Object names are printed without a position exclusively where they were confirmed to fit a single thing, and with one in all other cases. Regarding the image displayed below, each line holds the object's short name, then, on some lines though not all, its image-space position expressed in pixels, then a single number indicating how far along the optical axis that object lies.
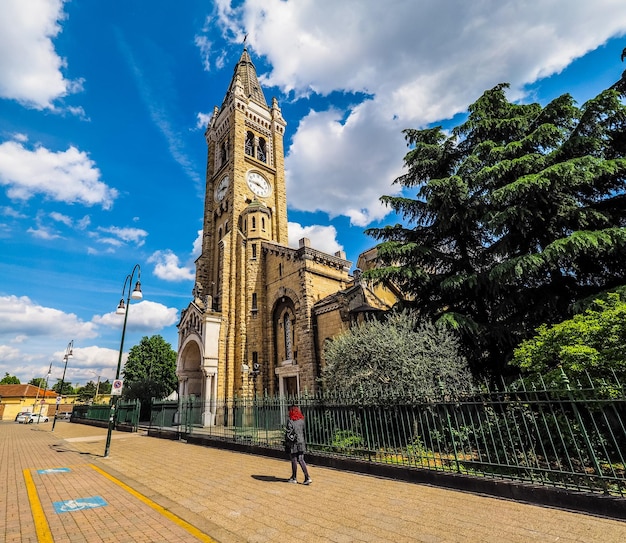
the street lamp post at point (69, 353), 30.69
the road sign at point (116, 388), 12.77
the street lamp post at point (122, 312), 12.47
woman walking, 7.46
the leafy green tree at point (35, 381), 98.25
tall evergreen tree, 10.43
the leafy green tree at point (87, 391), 67.59
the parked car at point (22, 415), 42.75
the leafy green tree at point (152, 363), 43.56
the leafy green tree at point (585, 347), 7.56
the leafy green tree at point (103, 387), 96.56
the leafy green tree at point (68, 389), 87.64
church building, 20.80
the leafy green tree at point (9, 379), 95.29
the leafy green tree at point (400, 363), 10.66
